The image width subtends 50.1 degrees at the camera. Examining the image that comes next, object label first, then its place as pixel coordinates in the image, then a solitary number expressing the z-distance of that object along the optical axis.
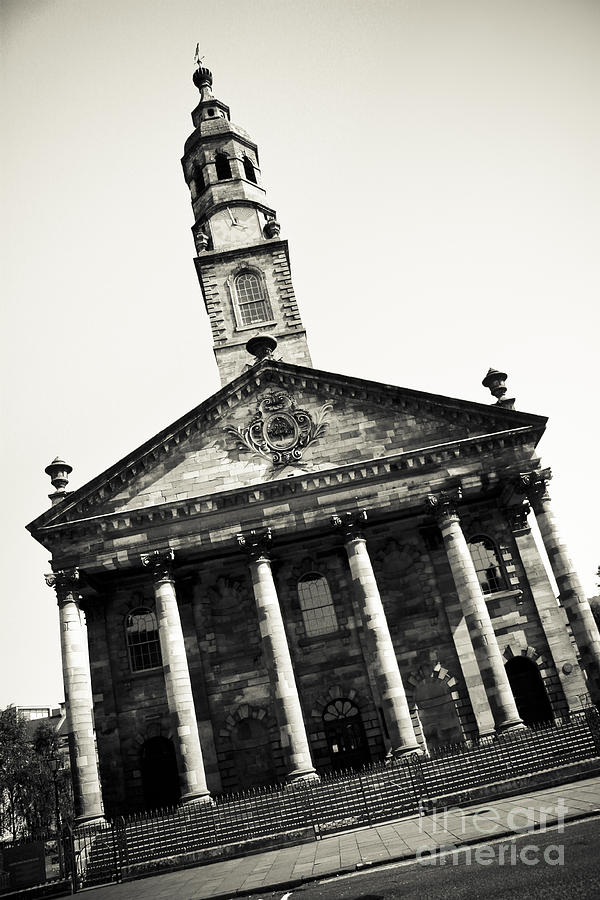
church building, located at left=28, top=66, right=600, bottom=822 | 22.62
